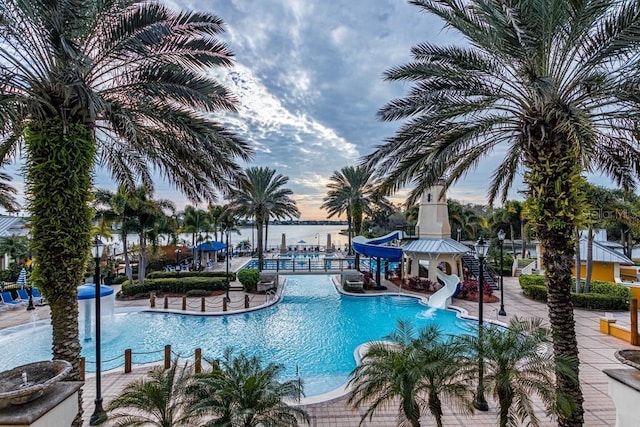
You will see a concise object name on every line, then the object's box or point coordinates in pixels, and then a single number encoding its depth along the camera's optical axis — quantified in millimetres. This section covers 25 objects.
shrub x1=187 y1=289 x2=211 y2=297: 18766
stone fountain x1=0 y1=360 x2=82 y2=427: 3332
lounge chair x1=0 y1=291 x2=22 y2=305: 15969
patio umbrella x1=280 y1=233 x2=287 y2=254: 36266
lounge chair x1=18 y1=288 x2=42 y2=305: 16550
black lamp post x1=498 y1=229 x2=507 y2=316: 14459
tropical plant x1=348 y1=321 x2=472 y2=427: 5145
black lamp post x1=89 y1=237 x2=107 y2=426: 6611
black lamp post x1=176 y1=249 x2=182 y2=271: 26430
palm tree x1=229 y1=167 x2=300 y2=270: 23703
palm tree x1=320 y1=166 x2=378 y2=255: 25797
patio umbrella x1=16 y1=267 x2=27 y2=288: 17094
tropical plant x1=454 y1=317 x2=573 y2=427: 5160
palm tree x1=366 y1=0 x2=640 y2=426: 5285
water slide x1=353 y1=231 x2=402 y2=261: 20141
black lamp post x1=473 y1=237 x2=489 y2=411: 5647
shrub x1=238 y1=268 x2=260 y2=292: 19344
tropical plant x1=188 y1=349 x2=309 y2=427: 4547
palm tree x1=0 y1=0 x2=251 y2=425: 4859
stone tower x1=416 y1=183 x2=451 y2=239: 20047
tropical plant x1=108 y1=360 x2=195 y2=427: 4820
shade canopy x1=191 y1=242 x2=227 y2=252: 27166
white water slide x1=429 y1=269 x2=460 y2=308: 16719
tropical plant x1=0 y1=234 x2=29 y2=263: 21789
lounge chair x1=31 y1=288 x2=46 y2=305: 16927
